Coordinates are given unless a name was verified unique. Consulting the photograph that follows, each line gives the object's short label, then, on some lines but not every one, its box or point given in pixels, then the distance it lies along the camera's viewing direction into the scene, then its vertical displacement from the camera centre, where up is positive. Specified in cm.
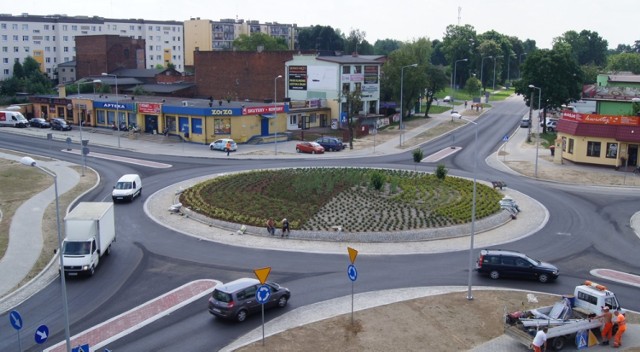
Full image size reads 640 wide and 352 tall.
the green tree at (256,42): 13212 +833
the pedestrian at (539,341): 1925 -777
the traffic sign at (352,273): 2148 -645
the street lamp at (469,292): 2488 -822
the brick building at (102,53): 11138 +464
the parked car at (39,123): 7706 -542
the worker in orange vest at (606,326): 2119 -802
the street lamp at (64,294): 1861 -655
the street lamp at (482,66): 13062 +385
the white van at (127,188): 4116 -720
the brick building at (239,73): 8562 +117
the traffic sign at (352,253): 2180 -586
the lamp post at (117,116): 7450 -440
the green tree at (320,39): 16375 +1149
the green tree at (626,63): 13362 +511
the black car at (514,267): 2741 -789
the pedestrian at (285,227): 3288 -753
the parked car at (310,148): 6267 -649
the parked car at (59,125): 7538 -550
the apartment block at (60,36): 12294 +911
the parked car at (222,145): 6300 -637
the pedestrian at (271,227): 3312 -760
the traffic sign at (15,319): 1788 -683
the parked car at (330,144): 6475 -627
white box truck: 2689 -705
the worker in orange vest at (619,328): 2108 -802
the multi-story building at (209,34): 16138 +1220
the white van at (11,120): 7700 -510
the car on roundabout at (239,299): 2245 -790
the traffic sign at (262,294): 1967 -662
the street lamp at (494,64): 13445 +453
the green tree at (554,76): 7512 +119
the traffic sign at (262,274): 1955 -595
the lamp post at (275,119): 6807 -412
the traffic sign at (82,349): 1718 -739
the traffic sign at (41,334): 1716 -698
